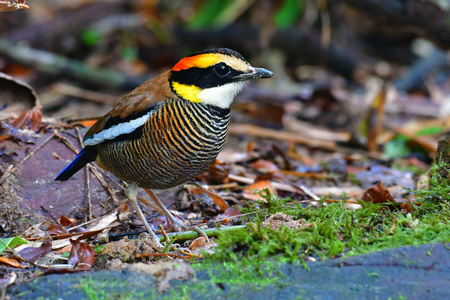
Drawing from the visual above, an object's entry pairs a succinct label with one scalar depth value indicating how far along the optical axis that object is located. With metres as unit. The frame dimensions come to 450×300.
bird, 7.78
